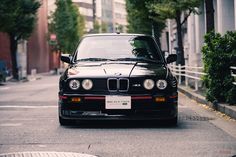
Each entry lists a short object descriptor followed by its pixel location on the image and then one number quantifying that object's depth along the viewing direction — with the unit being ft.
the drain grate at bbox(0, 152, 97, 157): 21.26
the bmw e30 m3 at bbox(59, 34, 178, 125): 28.78
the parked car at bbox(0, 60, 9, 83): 124.46
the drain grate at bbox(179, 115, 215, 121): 34.62
